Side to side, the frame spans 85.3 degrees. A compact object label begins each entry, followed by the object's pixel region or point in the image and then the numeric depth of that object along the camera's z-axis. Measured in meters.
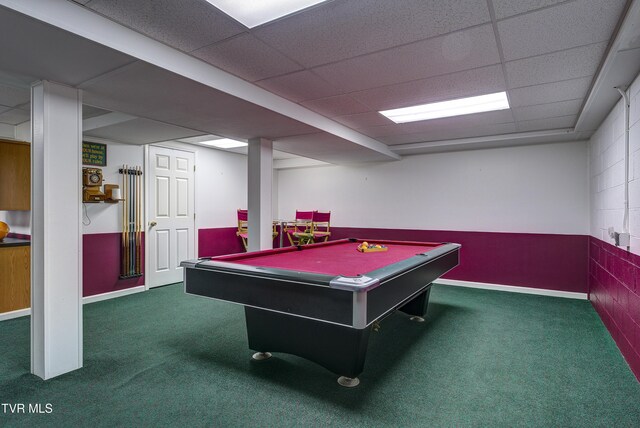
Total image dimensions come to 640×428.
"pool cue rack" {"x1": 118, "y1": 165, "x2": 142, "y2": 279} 4.99
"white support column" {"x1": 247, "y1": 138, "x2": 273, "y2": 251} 4.43
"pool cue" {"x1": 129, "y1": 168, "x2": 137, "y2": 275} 5.07
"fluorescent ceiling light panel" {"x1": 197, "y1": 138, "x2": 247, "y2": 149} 5.79
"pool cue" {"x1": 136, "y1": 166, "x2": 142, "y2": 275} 5.15
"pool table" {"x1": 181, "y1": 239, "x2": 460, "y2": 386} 1.96
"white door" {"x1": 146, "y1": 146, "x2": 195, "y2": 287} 5.38
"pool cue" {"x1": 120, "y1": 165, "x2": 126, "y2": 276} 4.96
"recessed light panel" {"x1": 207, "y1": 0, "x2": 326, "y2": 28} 1.90
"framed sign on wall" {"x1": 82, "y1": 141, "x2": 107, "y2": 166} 4.57
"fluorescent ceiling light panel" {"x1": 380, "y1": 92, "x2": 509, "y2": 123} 3.53
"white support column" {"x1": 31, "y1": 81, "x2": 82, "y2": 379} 2.48
